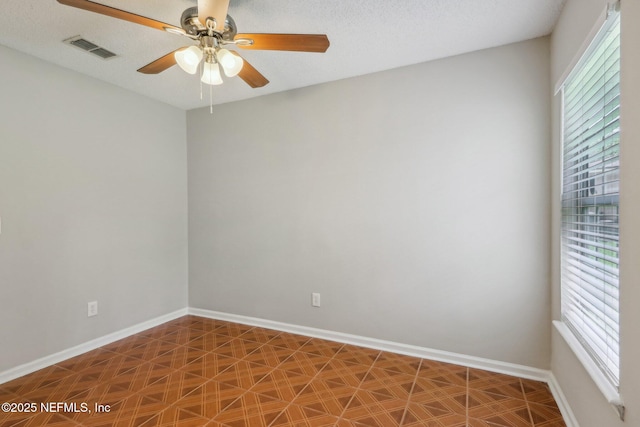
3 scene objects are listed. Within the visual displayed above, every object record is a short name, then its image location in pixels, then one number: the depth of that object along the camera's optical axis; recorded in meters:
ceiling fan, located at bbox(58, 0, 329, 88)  1.55
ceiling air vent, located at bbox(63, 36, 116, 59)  2.24
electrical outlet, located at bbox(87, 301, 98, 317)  2.83
